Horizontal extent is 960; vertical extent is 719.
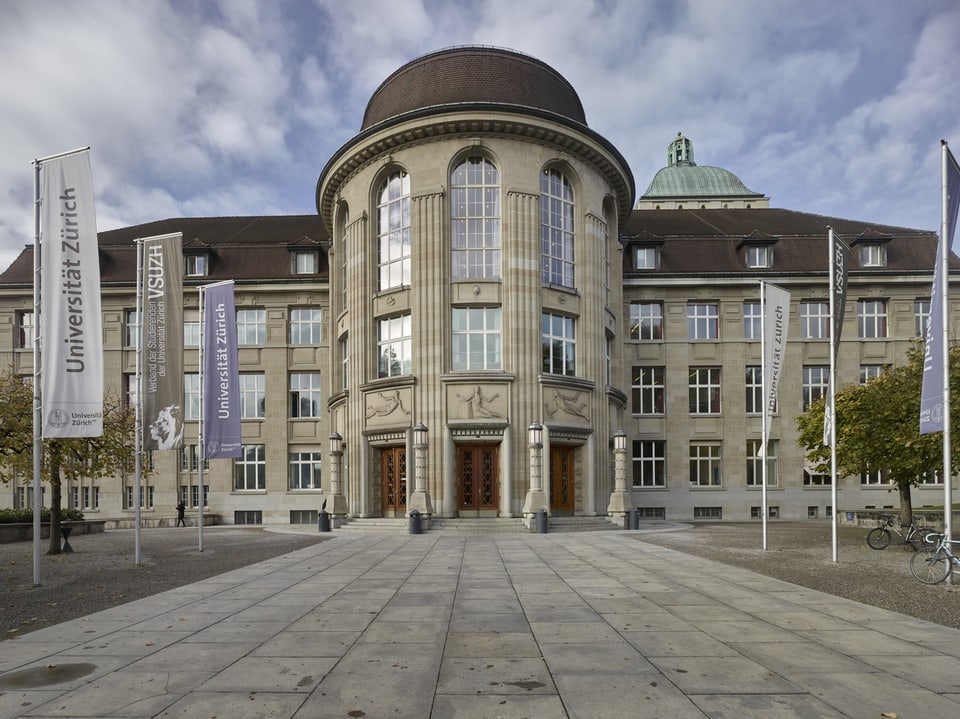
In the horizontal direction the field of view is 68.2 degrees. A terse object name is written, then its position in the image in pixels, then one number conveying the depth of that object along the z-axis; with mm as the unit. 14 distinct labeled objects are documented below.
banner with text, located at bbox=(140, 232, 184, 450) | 17578
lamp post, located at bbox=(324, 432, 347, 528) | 29812
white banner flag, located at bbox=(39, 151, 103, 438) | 13375
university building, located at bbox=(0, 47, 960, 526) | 29484
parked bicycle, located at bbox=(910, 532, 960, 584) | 12453
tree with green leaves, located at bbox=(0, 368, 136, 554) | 18719
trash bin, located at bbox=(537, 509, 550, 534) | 25902
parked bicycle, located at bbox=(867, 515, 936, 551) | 18659
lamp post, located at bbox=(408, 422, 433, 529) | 27297
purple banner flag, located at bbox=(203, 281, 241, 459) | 20438
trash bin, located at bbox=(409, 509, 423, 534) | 26250
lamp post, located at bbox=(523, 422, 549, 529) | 26969
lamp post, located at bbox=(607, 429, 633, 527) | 29078
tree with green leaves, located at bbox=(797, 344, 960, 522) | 19547
